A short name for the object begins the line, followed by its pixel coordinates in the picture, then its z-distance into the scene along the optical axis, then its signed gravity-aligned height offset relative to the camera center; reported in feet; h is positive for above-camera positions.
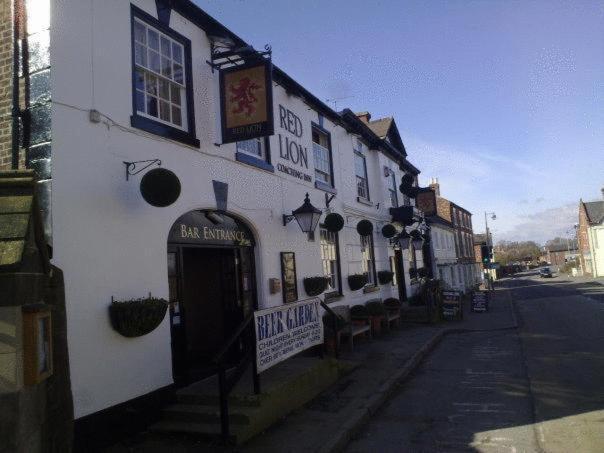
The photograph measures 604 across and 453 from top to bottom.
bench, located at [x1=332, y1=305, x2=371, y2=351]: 36.40 -4.87
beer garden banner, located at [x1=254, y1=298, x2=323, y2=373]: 20.75 -2.92
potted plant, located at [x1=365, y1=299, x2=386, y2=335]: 43.66 -4.37
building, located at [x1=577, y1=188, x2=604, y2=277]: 170.30 +6.44
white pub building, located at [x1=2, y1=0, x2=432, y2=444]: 17.26 +4.66
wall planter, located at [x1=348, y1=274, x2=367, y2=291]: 41.93 -1.15
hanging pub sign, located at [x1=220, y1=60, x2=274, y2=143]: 24.09 +9.47
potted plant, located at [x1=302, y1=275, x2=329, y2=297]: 33.83 -0.98
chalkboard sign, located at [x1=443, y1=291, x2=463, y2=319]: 54.29 -4.86
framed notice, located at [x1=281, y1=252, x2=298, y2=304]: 31.42 -0.25
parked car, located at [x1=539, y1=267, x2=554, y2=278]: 202.90 -7.35
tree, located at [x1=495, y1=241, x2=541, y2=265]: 319.68 +5.67
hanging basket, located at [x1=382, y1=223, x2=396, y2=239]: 51.78 +4.15
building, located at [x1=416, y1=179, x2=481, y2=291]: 114.17 +6.04
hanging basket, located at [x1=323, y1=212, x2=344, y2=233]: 36.63 +3.85
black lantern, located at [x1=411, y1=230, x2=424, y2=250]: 60.03 +3.39
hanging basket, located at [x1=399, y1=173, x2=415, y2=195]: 63.72 +11.53
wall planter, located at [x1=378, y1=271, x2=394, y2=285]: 50.21 -1.07
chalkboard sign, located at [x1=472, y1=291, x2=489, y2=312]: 63.00 -5.82
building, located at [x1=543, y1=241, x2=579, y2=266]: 393.82 +2.85
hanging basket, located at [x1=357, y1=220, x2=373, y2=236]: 44.83 +4.05
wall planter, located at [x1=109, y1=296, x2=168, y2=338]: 17.88 -1.26
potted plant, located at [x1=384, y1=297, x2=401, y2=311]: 50.24 -4.15
